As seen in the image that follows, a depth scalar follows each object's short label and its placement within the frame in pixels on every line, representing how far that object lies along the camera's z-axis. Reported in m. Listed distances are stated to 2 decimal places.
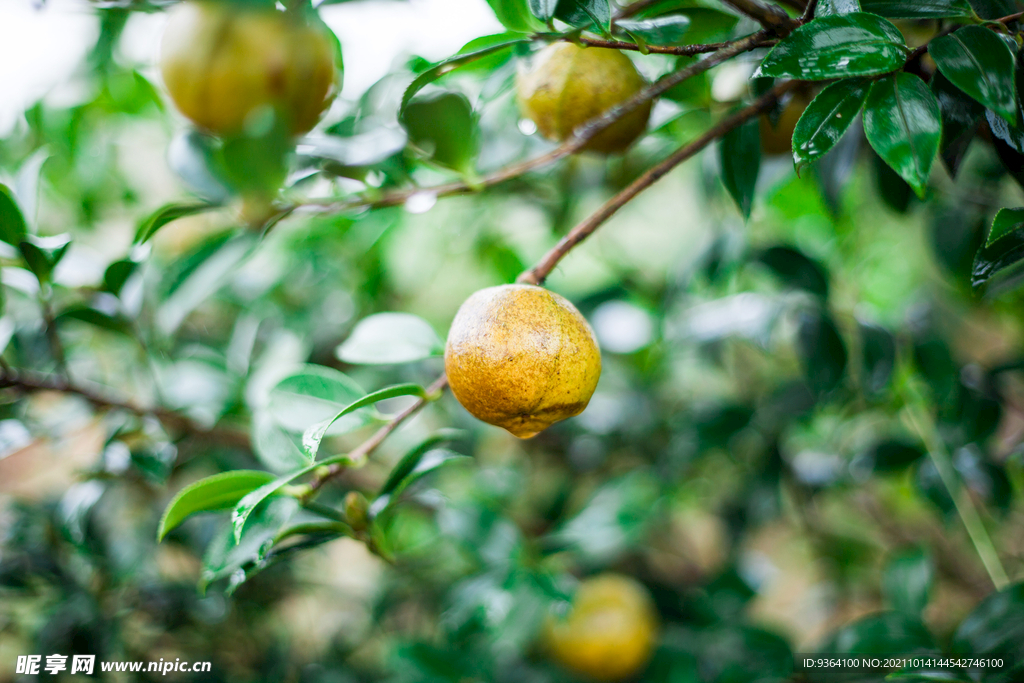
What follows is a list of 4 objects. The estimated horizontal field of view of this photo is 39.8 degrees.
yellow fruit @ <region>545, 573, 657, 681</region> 0.48
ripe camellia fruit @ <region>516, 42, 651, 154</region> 0.36
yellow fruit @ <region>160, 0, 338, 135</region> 0.34
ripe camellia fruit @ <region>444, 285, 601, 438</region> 0.31
